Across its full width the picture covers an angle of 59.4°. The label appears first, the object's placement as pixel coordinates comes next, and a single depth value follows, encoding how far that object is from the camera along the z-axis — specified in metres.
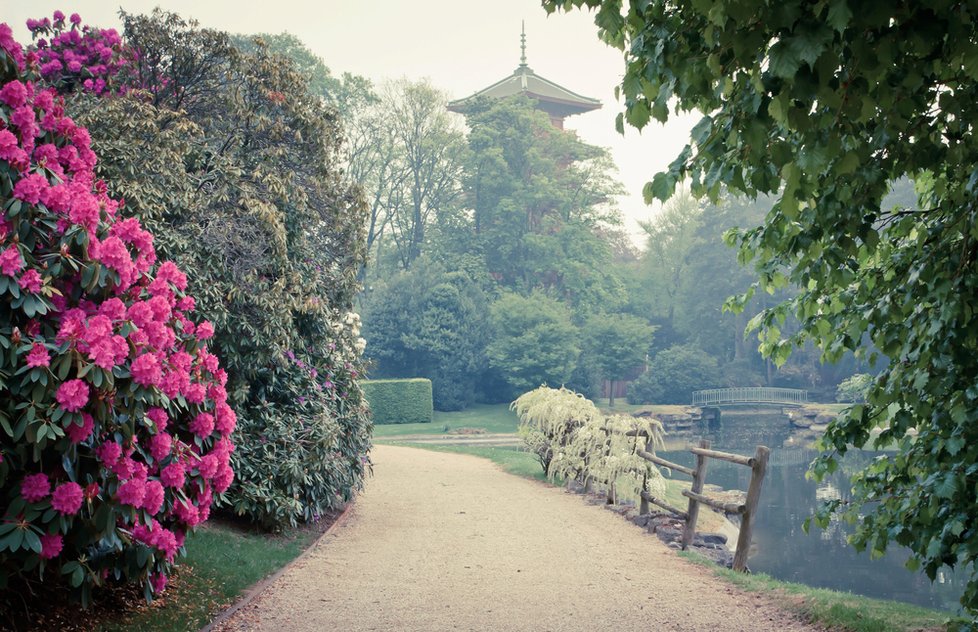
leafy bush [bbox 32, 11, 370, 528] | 7.45
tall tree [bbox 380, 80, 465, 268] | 39.06
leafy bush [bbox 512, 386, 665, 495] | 10.76
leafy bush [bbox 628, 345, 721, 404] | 37.25
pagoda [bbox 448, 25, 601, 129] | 42.84
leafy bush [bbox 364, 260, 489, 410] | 32.75
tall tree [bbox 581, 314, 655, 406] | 33.78
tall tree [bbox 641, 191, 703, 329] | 42.72
